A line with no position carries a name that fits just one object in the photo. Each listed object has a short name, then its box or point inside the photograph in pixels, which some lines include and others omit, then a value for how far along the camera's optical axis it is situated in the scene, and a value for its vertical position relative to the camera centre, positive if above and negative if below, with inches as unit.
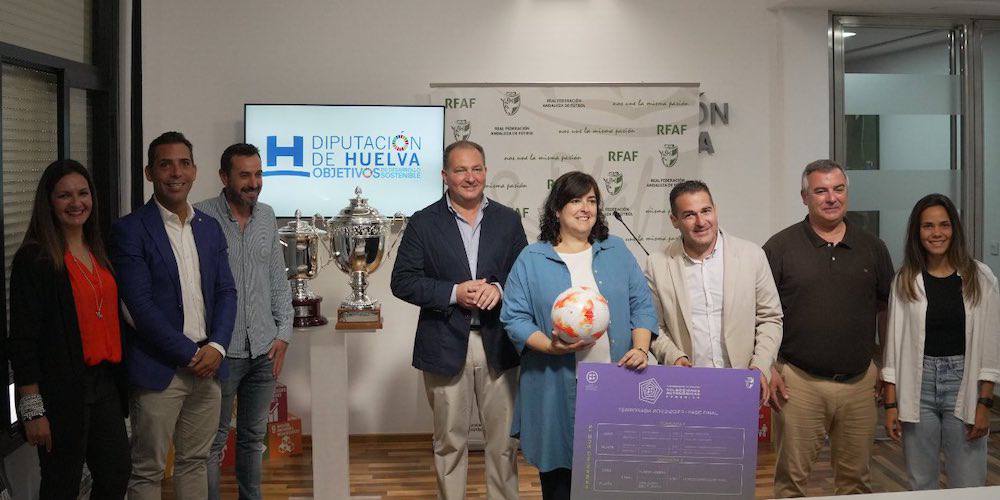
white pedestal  146.6 -23.3
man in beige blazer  111.0 -5.2
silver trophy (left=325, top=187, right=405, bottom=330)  152.6 +2.7
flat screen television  186.9 +20.9
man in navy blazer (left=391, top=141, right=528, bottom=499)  125.0 -7.8
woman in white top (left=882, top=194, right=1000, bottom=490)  116.6 -12.1
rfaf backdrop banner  193.6 +24.5
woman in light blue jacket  109.4 -6.8
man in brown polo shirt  120.8 -10.4
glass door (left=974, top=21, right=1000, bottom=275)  205.3 +27.8
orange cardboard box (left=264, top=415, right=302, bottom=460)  186.7 -37.1
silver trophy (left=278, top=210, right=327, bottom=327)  151.3 +0.2
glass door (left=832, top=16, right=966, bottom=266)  201.6 +31.1
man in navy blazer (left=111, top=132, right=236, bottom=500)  115.6 -7.6
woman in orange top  107.0 -9.7
